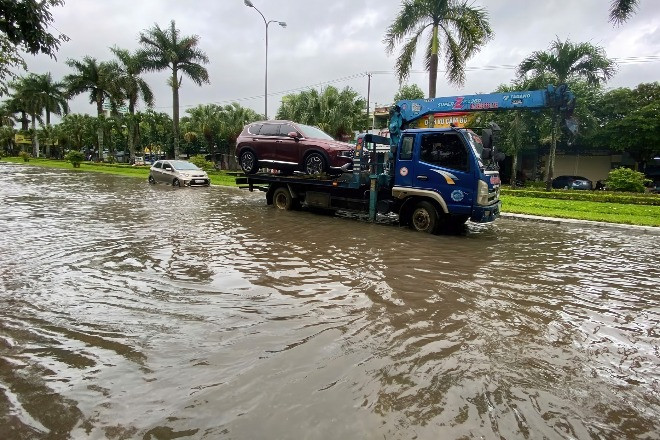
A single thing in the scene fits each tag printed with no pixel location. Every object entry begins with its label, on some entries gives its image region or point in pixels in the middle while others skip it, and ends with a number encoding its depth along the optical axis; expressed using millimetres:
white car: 22453
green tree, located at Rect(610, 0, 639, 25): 13562
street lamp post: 25552
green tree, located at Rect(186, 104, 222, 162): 41594
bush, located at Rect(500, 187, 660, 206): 17703
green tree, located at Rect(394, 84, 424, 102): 43300
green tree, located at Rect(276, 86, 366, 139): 31562
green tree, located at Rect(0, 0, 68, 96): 3938
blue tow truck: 9133
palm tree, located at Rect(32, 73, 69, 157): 57469
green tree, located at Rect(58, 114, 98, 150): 63000
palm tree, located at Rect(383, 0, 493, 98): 19938
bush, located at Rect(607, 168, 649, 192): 22547
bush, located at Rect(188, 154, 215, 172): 32719
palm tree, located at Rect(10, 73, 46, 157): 57125
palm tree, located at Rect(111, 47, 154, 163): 40500
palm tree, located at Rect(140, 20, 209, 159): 34219
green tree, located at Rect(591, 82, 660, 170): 30703
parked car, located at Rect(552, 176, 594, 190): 31078
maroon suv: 11534
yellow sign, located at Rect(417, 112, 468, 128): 11266
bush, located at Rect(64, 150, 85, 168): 38469
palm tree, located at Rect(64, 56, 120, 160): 43875
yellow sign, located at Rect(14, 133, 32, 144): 70375
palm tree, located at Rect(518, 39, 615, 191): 23500
